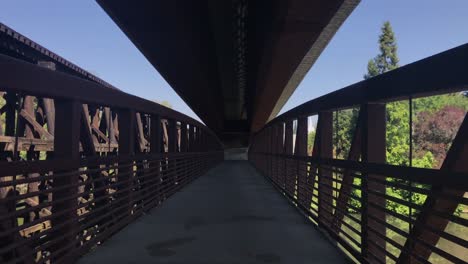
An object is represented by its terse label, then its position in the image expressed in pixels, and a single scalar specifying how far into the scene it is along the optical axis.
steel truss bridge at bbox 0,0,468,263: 3.53
